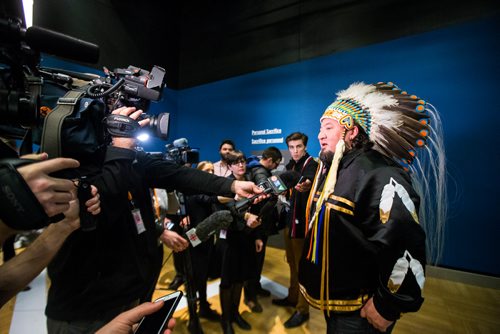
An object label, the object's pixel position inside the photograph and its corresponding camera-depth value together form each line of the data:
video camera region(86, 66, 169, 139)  0.85
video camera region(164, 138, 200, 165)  2.29
